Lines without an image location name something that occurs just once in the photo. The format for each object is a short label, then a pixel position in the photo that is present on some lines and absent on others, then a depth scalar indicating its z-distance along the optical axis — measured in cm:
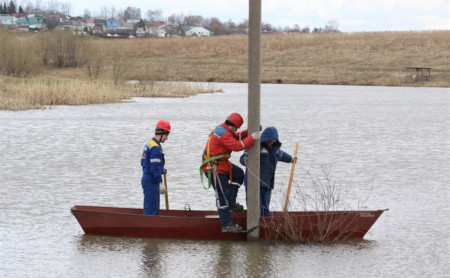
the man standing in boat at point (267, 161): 1855
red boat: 1889
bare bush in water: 1877
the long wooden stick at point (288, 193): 1881
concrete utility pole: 1775
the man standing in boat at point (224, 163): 1805
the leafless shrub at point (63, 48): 10750
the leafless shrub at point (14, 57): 8625
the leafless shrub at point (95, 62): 8787
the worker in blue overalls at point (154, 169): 1855
